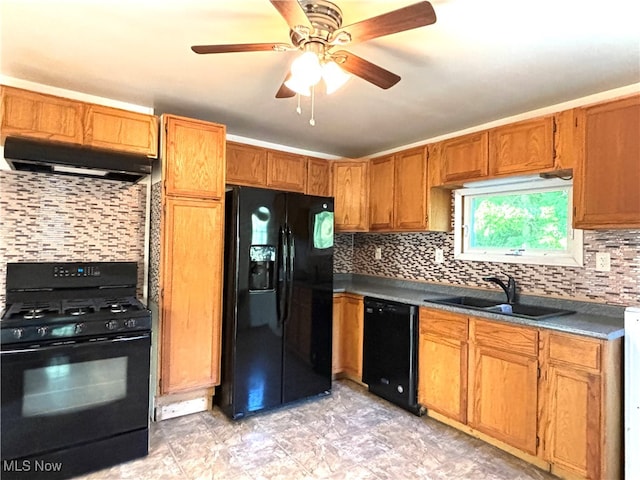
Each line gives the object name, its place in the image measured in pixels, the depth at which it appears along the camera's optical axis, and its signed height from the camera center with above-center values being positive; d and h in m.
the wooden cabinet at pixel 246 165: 3.40 +0.66
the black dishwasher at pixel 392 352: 2.95 -0.87
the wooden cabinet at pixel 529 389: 2.01 -0.86
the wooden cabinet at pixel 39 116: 2.33 +0.74
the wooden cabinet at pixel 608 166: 2.11 +0.44
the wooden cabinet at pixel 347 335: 3.49 -0.85
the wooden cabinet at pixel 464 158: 2.83 +0.64
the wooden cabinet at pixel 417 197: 3.30 +0.39
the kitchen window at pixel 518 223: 2.74 +0.16
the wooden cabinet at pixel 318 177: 3.86 +0.63
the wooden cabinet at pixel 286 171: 3.62 +0.65
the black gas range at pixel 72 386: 1.99 -0.80
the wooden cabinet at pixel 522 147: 2.48 +0.64
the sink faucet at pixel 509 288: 2.87 -0.33
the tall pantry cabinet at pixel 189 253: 2.72 -0.10
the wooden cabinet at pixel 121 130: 2.57 +0.73
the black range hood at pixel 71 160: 2.24 +0.46
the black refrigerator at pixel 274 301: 2.83 -0.46
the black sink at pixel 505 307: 2.53 -0.46
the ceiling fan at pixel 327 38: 1.39 +0.81
